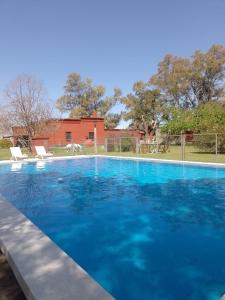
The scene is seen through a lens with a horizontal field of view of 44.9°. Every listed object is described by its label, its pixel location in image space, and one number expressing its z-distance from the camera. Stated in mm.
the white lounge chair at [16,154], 18000
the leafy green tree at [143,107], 42844
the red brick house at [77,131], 34325
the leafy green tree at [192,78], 40844
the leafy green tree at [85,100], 54406
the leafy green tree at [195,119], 25797
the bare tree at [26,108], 25750
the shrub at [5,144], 33750
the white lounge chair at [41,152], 18995
